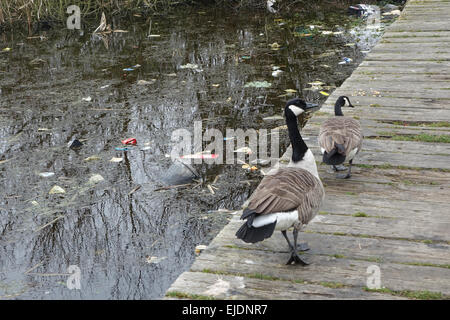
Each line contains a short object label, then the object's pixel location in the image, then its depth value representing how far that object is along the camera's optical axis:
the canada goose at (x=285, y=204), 2.57
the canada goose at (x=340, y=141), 3.46
